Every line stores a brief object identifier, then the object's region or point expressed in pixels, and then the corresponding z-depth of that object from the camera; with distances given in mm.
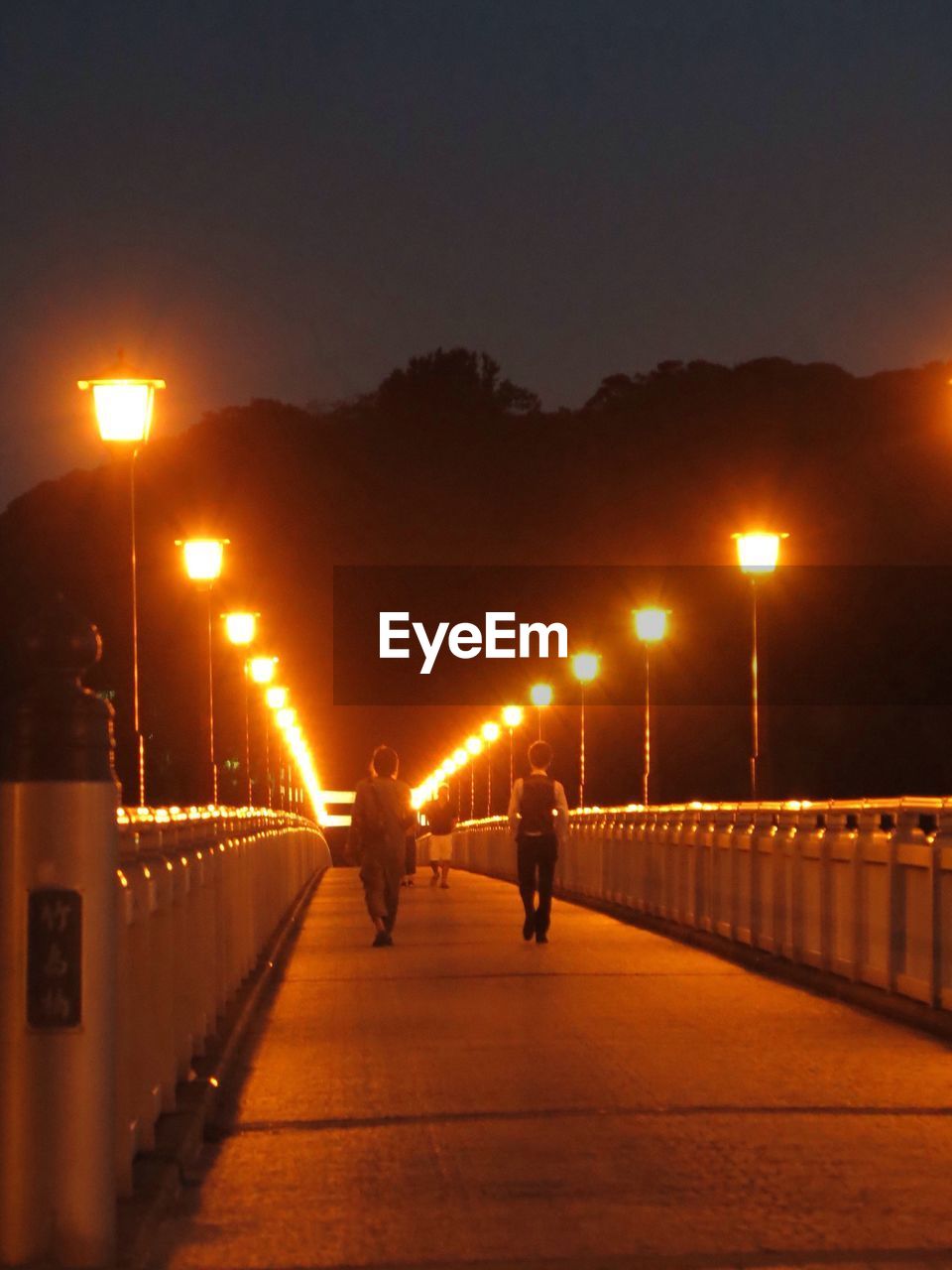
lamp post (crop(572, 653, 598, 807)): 60500
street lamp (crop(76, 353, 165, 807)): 21516
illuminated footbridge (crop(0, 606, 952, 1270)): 6305
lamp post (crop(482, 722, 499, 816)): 103500
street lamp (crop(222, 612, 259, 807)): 48188
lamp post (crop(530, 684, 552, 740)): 75938
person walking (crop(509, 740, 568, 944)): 22625
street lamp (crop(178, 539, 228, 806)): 36156
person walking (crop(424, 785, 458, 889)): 46653
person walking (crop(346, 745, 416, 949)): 22984
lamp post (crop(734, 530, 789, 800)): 37375
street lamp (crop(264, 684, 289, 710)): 73125
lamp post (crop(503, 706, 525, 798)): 89562
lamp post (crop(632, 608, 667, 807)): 48594
